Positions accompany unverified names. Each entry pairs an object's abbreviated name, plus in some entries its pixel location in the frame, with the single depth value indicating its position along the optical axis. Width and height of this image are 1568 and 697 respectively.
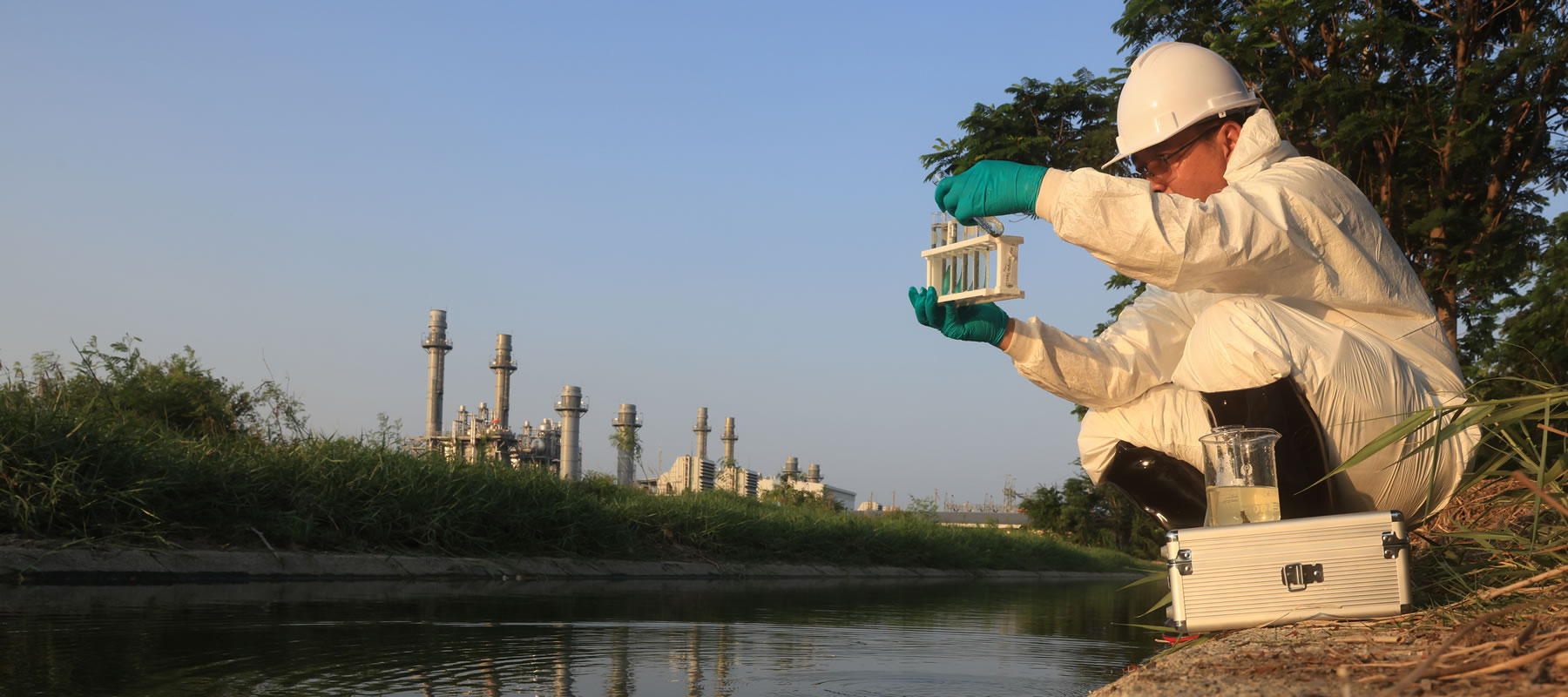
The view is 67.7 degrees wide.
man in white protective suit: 2.25
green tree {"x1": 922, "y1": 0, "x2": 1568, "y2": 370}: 9.01
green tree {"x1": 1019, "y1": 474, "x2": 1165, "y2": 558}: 23.89
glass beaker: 2.30
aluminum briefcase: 2.03
